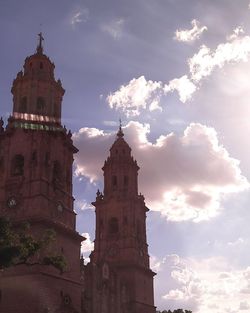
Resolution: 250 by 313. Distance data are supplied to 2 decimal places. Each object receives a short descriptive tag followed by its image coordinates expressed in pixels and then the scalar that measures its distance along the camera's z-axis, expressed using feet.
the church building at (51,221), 137.08
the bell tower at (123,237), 196.95
